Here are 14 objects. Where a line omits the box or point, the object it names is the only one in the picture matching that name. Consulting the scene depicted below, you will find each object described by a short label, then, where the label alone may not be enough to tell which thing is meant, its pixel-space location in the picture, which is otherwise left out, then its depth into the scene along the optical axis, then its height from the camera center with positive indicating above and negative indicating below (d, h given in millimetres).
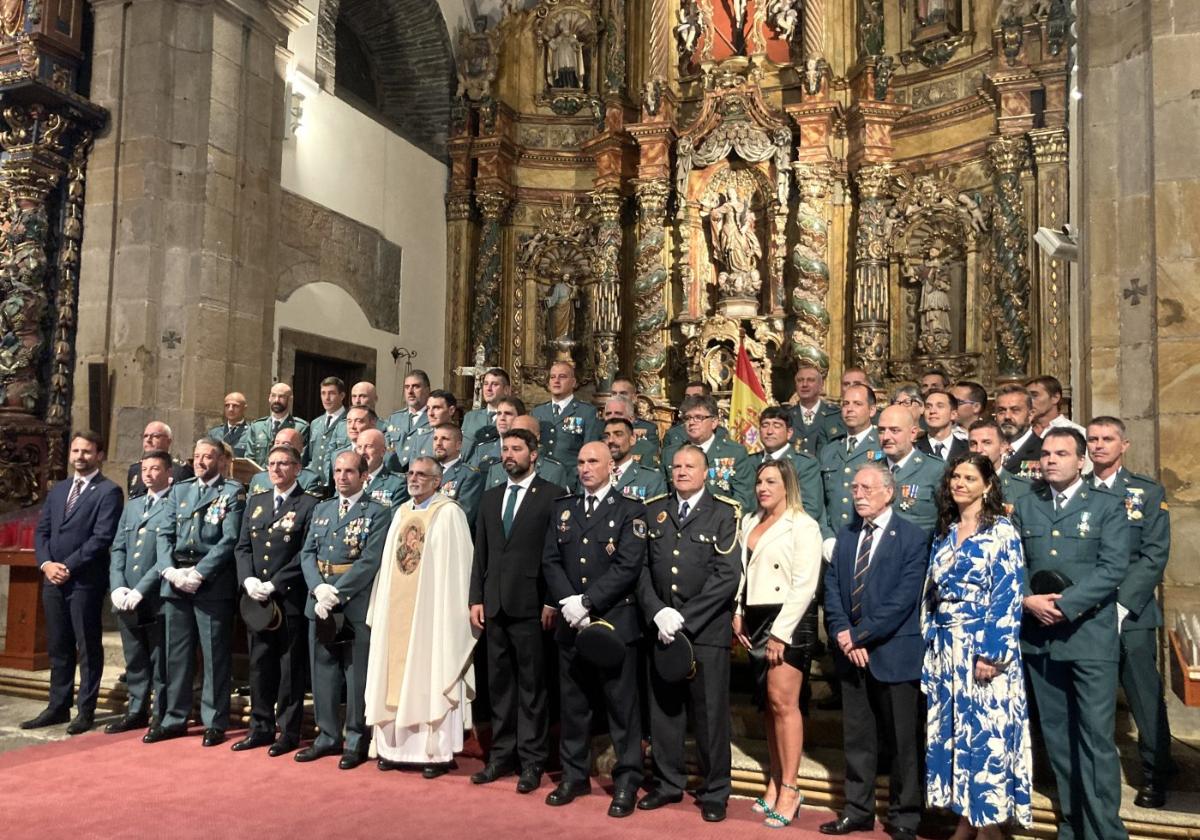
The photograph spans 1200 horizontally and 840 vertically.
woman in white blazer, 4496 -548
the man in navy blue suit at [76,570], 6215 -564
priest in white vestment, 5164 -791
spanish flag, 9344 +811
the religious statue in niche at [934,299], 10922 +2074
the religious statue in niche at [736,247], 11844 +2841
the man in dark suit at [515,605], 5043 -602
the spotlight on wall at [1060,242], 8367 +2077
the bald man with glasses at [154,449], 6344 +188
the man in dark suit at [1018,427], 5426 +358
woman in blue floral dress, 3975 -713
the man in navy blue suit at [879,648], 4258 -666
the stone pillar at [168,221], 8586 +2215
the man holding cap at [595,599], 4715 -526
